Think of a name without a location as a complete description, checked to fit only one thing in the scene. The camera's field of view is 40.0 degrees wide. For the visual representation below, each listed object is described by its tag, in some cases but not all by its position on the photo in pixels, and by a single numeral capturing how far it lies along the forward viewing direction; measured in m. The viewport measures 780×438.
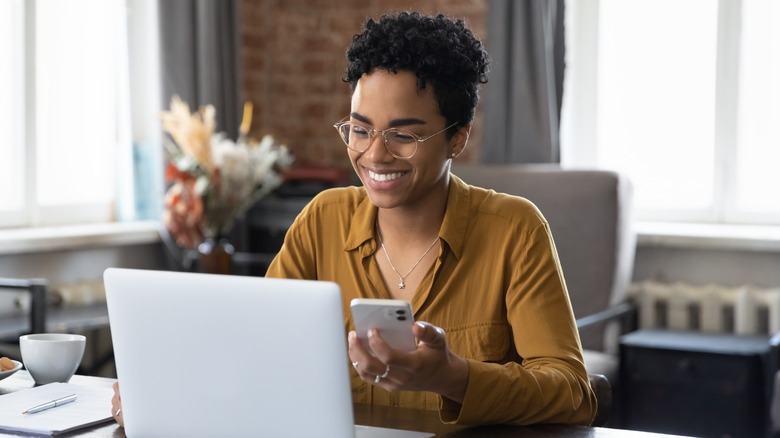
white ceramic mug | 1.89
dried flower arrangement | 4.09
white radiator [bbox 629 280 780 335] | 3.94
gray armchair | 3.74
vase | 4.07
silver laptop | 1.35
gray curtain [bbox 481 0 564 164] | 4.23
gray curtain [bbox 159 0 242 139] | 4.43
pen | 1.68
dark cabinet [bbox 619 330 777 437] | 3.52
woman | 1.86
